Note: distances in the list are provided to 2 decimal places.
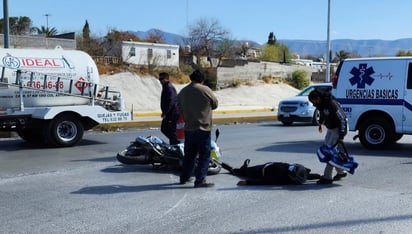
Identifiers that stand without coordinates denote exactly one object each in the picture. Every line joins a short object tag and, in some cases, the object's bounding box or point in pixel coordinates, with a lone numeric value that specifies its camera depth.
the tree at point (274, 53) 86.36
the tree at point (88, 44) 47.02
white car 21.06
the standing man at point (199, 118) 8.28
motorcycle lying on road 9.64
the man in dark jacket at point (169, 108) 10.87
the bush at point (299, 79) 57.00
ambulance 12.89
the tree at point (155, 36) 77.56
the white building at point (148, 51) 50.91
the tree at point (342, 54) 100.21
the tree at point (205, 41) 72.75
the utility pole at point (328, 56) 35.59
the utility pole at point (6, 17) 18.33
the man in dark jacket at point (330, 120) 8.66
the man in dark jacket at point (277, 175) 8.52
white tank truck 13.55
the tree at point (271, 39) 98.44
